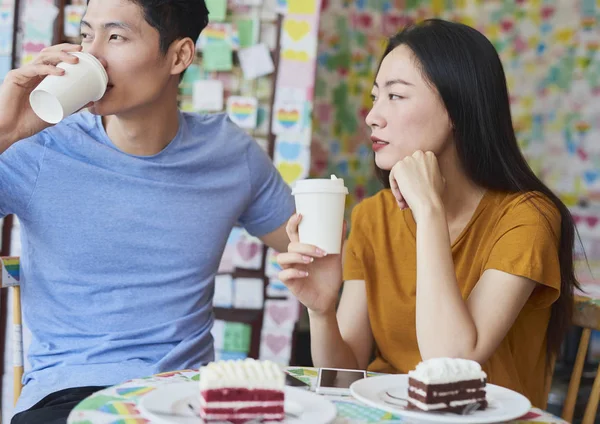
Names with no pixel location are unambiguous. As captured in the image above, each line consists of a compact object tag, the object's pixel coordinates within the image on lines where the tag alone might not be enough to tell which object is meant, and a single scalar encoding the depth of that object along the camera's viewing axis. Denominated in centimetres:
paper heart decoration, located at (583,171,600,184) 404
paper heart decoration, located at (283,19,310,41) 283
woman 131
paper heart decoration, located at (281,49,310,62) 284
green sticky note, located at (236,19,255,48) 286
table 88
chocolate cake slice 94
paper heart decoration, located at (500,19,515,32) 425
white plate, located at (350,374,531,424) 91
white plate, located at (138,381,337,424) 87
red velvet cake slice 88
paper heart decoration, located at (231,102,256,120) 286
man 153
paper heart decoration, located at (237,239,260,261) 290
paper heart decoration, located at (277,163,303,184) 286
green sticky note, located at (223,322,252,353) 288
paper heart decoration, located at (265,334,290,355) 290
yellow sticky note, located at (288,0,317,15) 282
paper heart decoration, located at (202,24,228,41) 284
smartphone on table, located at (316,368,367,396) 105
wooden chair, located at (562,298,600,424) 155
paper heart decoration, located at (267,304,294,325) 291
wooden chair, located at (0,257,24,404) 155
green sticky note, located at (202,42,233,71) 283
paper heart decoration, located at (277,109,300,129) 286
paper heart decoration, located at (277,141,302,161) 287
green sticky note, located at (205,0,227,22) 280
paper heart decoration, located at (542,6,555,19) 416
